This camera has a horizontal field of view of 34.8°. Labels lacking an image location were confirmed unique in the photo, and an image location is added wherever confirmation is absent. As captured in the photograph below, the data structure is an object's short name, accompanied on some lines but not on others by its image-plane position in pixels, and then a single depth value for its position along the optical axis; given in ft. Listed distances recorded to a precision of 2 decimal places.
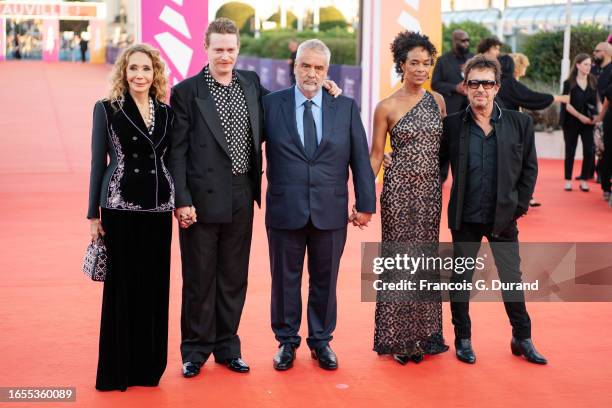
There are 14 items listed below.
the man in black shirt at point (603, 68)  41.32
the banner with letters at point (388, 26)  43.39
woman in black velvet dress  16.29
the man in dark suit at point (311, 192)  17.51
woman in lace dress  18.07
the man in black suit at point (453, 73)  40.63
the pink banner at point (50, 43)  158.61
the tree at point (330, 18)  141.59
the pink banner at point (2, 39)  155.42
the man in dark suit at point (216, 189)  17.07
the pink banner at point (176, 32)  39.93
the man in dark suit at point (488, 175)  17.98
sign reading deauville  145.38
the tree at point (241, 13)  140.56
